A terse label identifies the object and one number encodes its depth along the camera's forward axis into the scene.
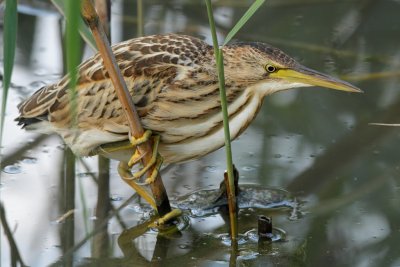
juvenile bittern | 6.92
